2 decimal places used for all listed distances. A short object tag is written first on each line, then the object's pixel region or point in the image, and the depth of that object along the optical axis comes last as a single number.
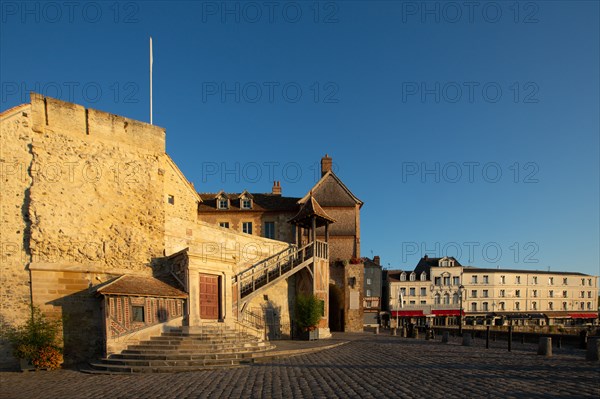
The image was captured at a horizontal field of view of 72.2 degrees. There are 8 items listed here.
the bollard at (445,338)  22.71
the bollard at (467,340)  21.26
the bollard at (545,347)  16.62
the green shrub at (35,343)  13.45
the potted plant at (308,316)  21.97
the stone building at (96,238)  14.40
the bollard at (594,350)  14.42
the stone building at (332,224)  29.86
